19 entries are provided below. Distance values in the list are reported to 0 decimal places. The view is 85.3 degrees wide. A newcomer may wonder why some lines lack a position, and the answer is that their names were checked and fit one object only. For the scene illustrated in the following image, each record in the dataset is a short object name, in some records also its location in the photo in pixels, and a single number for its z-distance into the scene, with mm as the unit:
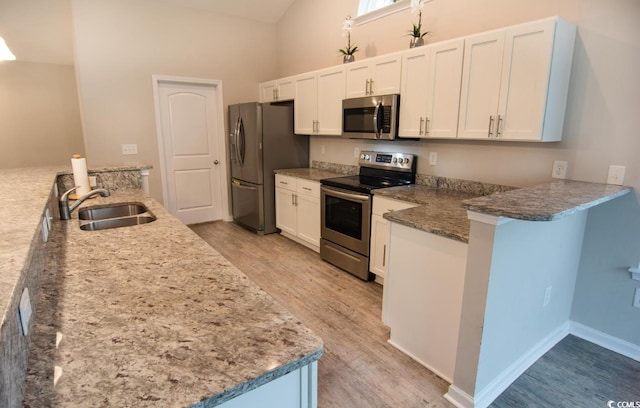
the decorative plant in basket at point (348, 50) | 3783
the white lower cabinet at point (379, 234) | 2931
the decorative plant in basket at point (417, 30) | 3013
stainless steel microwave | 3121
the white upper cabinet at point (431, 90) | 2672
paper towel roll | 2449
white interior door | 4660
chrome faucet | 2004
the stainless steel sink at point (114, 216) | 2184
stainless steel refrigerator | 4395
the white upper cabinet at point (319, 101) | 3746
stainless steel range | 3205
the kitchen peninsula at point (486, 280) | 1643
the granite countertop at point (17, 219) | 737
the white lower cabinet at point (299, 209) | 3915
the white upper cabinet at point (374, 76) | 3096
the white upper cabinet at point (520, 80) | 2213
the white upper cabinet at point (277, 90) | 4504
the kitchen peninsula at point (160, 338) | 709
